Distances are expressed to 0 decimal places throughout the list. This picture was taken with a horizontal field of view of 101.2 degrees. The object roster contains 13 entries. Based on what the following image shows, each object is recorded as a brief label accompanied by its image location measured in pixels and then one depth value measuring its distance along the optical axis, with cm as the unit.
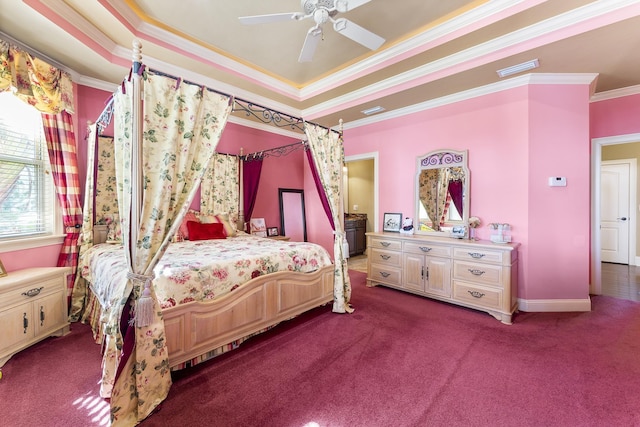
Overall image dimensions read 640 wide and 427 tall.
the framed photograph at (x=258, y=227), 476
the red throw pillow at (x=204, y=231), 361
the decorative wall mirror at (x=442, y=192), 374
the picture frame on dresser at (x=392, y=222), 437
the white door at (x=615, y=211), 530
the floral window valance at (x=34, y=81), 234
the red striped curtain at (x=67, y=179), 286
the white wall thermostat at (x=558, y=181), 318
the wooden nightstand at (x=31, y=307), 212
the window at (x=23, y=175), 260
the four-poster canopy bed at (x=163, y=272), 164
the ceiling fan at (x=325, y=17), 204
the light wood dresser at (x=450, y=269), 298
